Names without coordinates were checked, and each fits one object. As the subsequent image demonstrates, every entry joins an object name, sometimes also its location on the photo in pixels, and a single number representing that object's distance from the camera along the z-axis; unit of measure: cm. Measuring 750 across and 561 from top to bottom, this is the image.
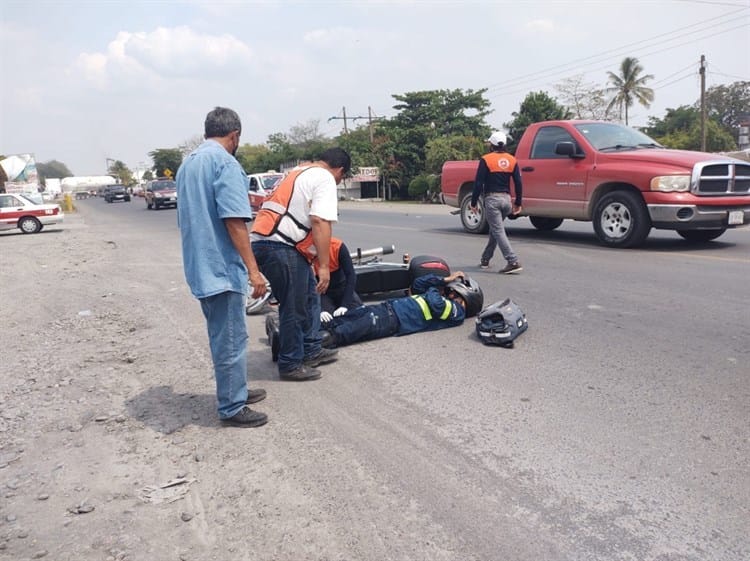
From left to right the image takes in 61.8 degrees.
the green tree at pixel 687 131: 4303
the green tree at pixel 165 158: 10154
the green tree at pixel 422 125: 4478
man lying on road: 545
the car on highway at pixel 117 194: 5675
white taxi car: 2205
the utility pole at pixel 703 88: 3491
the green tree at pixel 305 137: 7598
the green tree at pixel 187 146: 9695
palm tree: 5175
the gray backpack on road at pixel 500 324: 524
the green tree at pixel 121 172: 14721
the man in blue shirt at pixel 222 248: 363
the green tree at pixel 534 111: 4122
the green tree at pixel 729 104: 5900
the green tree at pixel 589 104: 5097
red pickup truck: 932
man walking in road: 820
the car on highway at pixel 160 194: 3422
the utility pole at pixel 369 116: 5694
